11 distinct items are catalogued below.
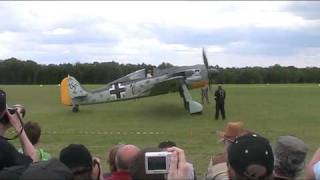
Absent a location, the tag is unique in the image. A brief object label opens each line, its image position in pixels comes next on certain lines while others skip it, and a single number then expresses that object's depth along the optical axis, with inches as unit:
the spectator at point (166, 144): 204.0
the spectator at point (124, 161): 154.3
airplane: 1154.0
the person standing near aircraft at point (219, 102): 1013.8
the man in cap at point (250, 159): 118.0
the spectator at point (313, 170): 139.6
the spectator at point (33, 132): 214.1
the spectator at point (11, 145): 159.3
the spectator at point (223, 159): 171.8
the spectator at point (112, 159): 178.0
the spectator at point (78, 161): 139.1
